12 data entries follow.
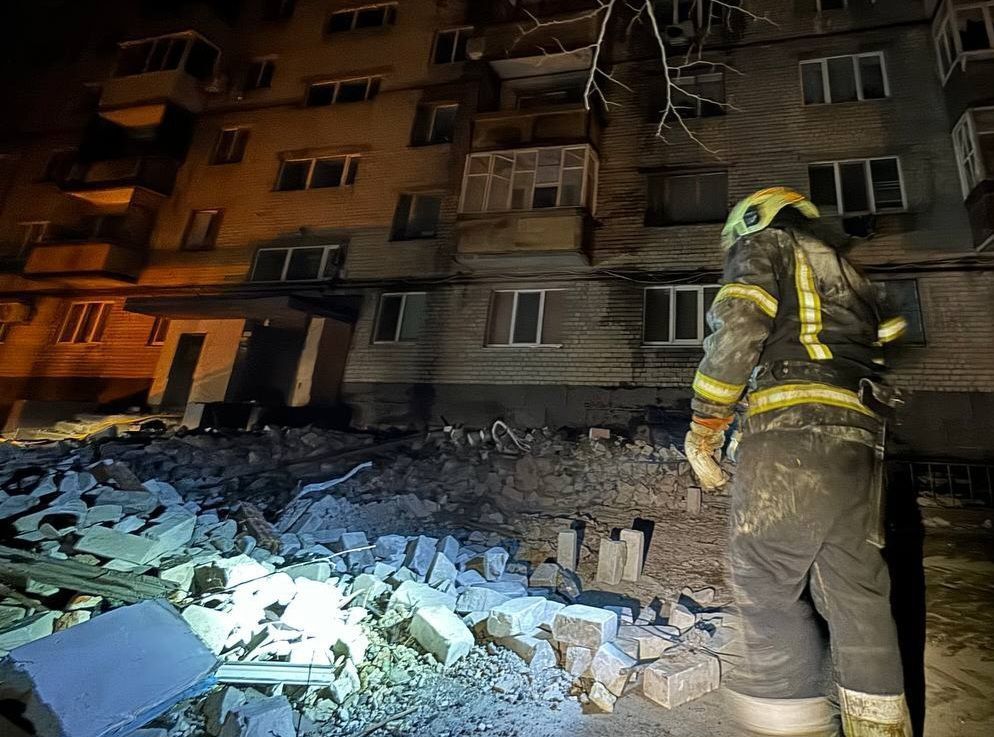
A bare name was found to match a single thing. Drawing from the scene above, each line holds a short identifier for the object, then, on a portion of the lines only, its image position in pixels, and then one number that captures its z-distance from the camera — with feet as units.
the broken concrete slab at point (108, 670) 7.58
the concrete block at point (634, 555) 13.82
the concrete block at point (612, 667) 9.05
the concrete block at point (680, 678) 8.72
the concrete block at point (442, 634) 10.01
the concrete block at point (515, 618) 10.59
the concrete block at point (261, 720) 8.01
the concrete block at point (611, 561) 13.76
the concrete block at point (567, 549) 14.69
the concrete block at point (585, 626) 10.01
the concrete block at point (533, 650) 9.88
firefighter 6.52
